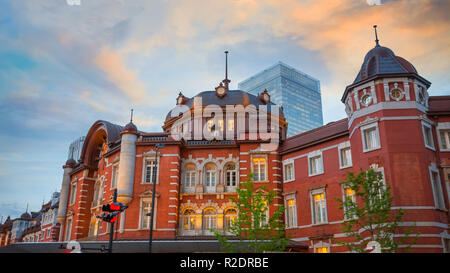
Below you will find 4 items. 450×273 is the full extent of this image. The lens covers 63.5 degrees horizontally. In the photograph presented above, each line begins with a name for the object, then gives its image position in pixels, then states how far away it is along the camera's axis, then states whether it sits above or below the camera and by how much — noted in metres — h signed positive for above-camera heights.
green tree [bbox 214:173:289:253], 21.78 +1.51
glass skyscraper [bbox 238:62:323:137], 165.98 +71.11
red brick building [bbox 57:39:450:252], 22.77 +6.60
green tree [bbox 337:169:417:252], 19.25 +1.87
